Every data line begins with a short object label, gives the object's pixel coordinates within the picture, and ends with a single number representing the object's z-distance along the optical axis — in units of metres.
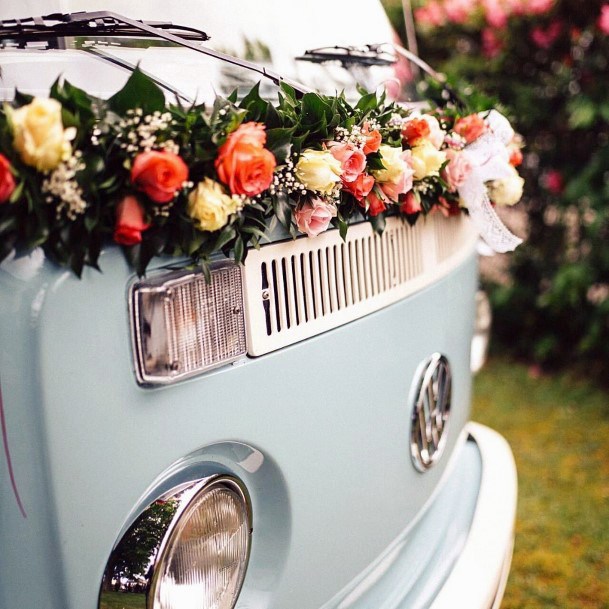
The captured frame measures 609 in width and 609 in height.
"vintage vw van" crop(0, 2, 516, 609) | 0.97
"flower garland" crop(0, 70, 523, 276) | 0.94
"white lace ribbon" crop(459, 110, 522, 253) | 1.72
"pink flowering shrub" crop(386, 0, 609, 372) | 4.29
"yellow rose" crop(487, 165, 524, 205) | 1.88
